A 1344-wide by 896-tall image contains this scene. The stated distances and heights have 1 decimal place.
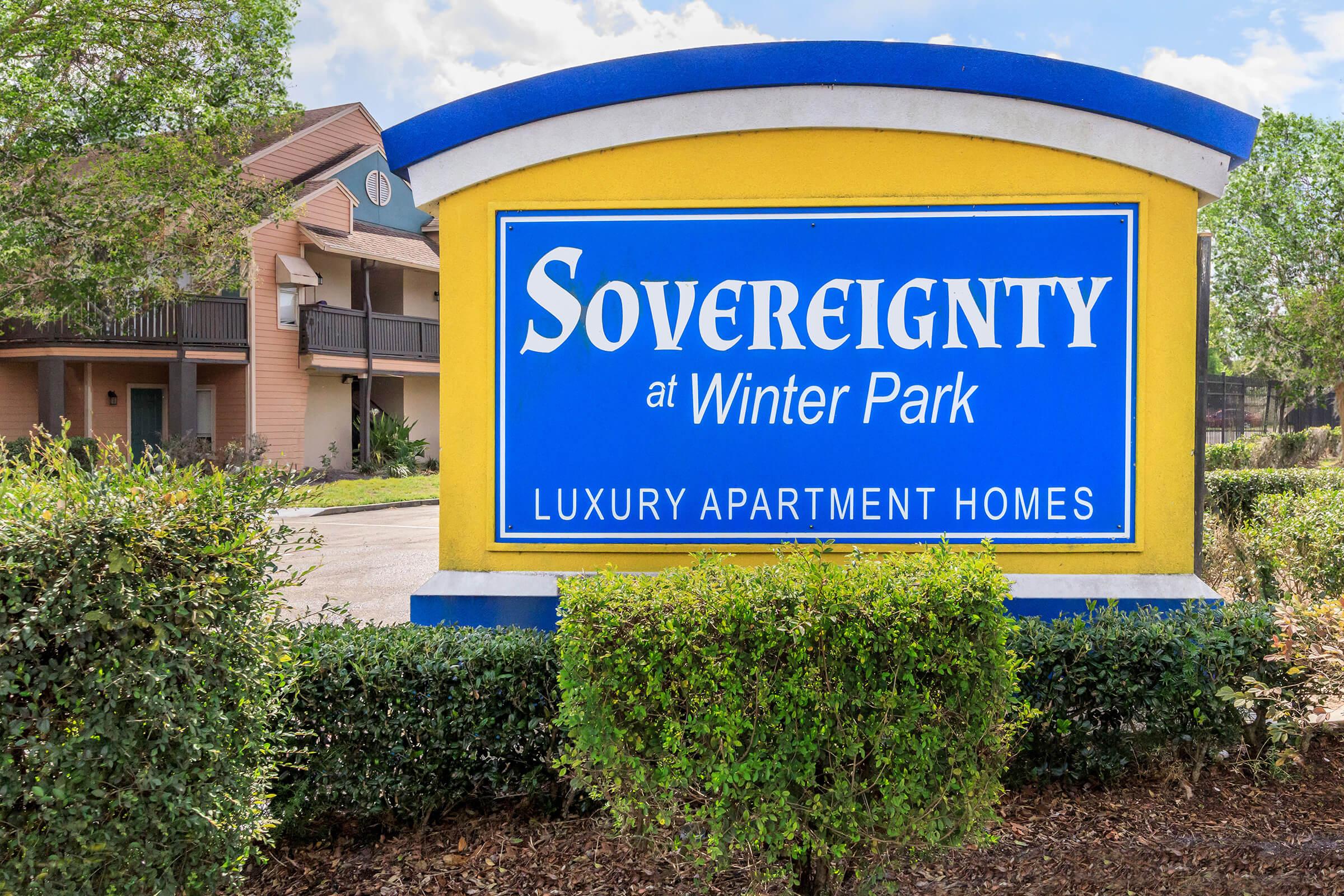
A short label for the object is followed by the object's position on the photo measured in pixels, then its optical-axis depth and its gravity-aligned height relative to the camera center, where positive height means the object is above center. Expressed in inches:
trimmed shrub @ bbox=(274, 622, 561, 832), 144.7 -46.2
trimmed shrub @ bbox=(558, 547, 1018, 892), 114.8 -33.9
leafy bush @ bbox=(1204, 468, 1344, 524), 418.0 -24.8
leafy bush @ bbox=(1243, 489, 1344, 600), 215.2 -28.7
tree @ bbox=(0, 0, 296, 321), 565.6 +200.3
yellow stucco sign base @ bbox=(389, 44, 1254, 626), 175.3 +45.3
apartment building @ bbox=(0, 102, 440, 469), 831.7 +87.8
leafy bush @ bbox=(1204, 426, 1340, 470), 842.2 -15.1
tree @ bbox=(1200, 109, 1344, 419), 843.4 +171.3
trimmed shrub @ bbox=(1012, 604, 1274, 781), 157.2 -43.5
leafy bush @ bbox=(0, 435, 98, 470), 702.8 -6.8
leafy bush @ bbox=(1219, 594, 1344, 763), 148.2 -39.7
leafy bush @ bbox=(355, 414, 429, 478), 959.0 -11.8
